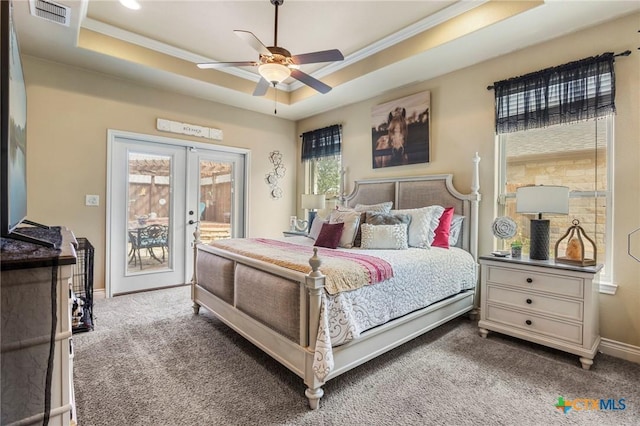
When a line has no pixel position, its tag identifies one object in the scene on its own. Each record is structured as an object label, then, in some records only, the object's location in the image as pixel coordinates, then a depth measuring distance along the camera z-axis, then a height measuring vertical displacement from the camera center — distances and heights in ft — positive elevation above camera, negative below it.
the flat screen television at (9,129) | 3.21 +0.91
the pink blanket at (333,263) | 6.34 -1.17
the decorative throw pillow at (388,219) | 10.34 -0.24
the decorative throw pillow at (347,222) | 10.27 -0.37
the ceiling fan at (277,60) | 7.95 +4.02
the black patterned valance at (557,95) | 8.32 +3.47
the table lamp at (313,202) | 15.25 +0.45
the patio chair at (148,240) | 13.52 -1.35
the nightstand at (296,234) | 14.22 -1.06
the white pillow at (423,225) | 10.05 -0.43
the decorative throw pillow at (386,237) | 9.67 -0.80
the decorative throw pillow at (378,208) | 11.63 +0.14
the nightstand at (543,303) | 7.44 -2.37
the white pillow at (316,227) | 11.75 -0.61
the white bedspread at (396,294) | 6.04 -1.98
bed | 5.92 -2.27
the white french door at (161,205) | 12.98 +0.23
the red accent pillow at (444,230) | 10.37 -0.61
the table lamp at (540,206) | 8.02 +0.18
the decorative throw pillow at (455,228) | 10.91 -0.56
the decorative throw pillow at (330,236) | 9.99 -0.80
